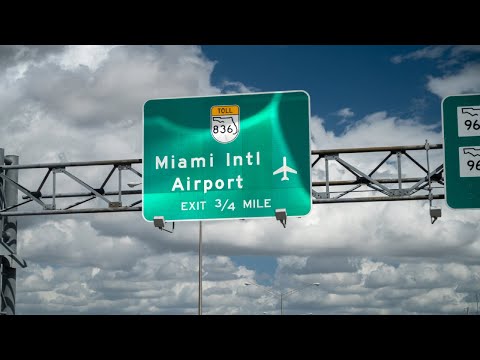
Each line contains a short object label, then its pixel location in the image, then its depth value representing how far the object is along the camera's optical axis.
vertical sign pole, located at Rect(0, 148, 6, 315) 19.88
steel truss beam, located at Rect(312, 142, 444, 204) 17.53
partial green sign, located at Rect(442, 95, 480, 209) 16.70
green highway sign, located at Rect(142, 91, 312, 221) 16.69
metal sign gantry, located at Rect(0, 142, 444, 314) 17.58
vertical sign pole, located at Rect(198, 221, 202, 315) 32.06
